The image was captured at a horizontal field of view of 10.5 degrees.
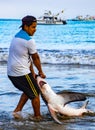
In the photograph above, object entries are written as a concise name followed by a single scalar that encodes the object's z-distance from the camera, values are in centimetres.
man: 864
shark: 906
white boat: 11658
